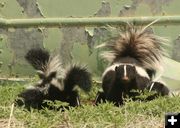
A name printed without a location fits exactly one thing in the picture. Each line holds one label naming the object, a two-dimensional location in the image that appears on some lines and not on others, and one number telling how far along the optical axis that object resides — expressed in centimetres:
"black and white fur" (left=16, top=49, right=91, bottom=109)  1058
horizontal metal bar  1350
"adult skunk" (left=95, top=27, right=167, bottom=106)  1110
